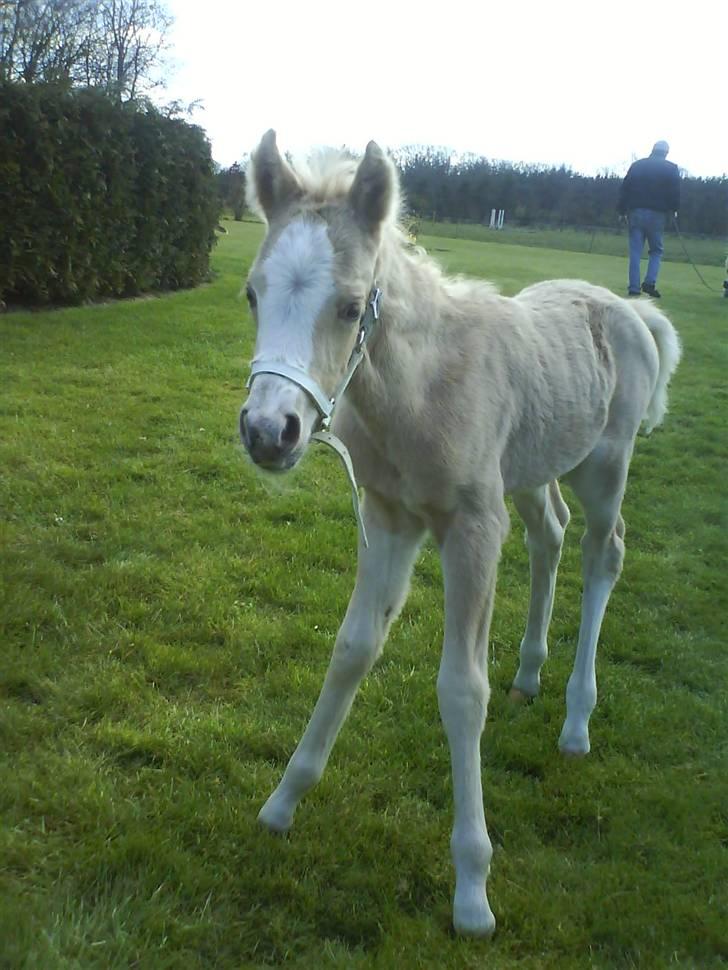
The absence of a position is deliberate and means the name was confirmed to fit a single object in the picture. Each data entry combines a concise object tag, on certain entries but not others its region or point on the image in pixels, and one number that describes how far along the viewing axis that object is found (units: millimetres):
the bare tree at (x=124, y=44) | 24375
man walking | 11000
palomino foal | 2051
